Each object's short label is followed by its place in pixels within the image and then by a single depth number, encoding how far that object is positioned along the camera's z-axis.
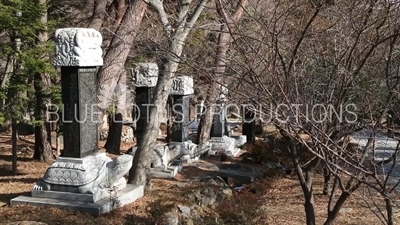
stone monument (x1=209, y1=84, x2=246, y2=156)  15.98
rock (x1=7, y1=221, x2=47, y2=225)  6.71
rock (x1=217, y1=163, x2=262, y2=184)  12.61
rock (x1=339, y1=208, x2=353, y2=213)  10.20
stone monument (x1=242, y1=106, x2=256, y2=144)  18.94
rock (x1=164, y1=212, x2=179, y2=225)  7.82
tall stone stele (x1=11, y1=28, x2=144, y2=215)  7.95
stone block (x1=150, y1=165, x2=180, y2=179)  11.45
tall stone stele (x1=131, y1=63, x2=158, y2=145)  12.20
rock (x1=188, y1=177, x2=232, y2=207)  9.45
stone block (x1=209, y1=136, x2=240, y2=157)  15.97
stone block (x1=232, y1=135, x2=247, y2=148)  17.25
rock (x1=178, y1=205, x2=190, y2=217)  8.42
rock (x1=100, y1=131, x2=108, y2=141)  19.54
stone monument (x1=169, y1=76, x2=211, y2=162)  13.59
